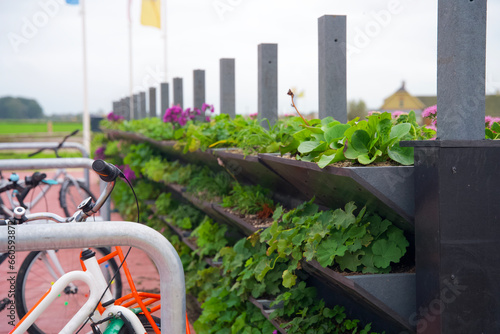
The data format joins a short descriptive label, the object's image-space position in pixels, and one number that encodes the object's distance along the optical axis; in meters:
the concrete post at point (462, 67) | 1.70
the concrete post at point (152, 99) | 9.01
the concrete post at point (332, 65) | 2.54
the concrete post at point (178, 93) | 6.50
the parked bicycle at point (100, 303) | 1.93
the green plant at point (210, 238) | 3.93
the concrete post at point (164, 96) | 7.36
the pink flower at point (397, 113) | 2.32
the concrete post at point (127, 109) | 13.48
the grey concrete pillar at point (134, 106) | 12.58
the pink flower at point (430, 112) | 2.29
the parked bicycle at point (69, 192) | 5.64
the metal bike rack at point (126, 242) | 1.21
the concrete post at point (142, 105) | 10.76
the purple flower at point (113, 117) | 13.21
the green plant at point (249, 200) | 3.21
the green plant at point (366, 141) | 1.91
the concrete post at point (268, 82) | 3.41
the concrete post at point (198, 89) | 5.36
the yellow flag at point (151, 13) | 15.57
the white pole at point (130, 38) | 17.89
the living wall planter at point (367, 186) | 1.76
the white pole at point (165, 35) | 15.63
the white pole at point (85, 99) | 18.00
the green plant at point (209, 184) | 4.02
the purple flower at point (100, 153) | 11.69
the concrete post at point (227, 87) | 4.38
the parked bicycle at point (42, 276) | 3.33
